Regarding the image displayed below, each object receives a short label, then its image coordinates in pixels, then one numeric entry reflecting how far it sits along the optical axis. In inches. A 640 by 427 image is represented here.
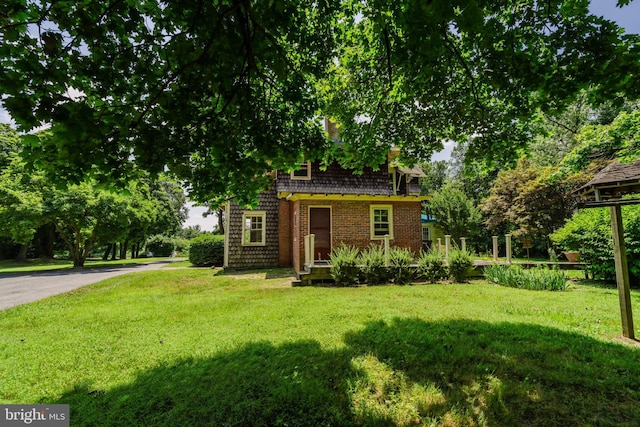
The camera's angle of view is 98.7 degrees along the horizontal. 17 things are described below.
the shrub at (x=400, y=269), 375.9
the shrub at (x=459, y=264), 386.6
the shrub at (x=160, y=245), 1378.0
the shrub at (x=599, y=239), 322.5
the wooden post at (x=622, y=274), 167.9
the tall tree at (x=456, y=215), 875.4
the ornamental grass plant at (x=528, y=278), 320.5
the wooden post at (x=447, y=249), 398.3
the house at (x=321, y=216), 493.0
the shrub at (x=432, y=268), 389.1
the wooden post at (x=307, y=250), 404.3
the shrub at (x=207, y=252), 688.4
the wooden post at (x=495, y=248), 487.6
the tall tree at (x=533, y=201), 719.7
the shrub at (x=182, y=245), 1598.9
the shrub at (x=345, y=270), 363.7
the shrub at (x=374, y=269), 370.9
